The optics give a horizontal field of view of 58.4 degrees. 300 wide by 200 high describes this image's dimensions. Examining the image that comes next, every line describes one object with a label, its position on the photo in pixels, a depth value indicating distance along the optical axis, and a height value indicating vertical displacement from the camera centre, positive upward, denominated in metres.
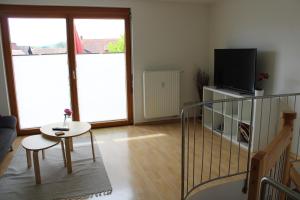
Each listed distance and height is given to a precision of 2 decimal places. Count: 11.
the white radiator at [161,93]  4.99 -0.72
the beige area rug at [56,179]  2.80 -1.39
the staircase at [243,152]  1.56 -1.23
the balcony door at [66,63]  4.38 -0.11
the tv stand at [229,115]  3.77 -0.97
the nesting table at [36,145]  2.96 -1.00
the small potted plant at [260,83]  3.72 -0.45
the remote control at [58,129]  3.39 -0.90
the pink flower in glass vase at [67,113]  3.53 -0.74
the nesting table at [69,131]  3.20 -0.92
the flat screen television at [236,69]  3.92 -0.24
